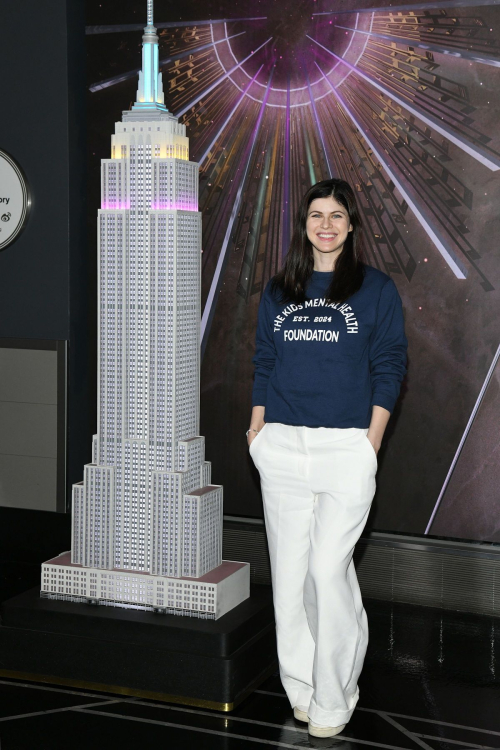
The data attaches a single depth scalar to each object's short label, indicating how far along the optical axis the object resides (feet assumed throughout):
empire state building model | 10.48
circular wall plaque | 14.71
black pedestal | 9.89
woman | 8.96
